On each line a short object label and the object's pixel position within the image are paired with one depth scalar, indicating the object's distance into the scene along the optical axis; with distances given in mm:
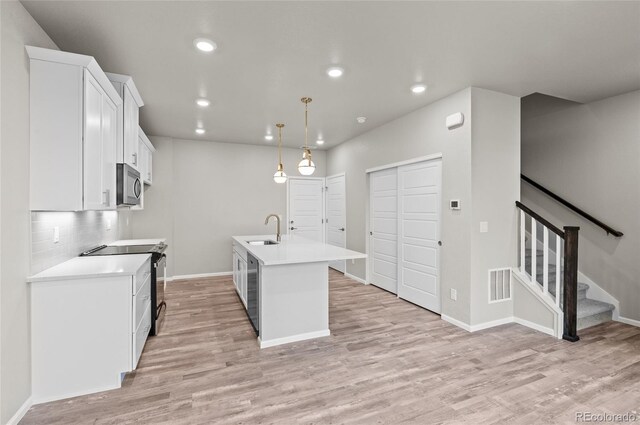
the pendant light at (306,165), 3530
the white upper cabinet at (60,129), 2137
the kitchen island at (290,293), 3023
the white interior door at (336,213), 6321
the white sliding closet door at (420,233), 3977
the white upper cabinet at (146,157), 4444
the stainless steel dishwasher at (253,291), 3193
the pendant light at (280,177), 4211
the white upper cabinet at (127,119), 2973
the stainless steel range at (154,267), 3223
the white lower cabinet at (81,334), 2146
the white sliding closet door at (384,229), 4820
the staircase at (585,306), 3516
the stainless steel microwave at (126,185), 2910
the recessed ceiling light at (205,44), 2496
